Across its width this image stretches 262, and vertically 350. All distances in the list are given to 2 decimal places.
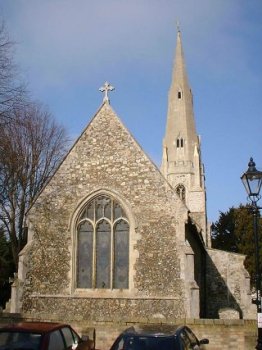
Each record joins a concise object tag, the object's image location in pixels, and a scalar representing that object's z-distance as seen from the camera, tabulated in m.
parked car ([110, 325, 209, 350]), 7.69
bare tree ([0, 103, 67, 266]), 22.78
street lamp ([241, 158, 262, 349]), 10.47
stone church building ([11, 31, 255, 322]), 16.45
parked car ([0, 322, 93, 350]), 7.78
